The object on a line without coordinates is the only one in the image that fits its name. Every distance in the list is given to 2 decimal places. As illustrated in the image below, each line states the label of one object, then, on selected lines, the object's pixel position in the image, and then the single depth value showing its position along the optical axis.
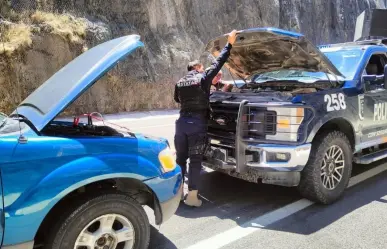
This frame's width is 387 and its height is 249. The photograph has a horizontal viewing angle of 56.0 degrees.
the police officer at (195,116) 4.22
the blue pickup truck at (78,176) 2.23
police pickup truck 3.95
